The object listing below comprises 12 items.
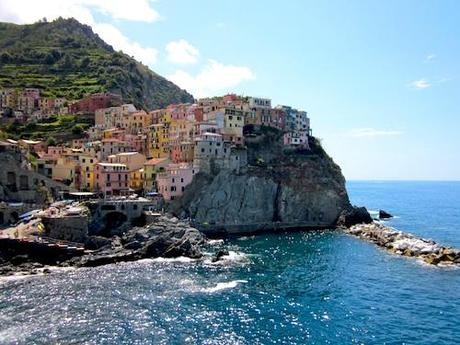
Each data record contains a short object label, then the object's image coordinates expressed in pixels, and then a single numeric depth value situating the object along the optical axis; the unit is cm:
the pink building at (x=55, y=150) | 10412
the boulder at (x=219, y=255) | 6838
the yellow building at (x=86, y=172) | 9502
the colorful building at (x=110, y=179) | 9338
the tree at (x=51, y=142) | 11274
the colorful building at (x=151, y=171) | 9638
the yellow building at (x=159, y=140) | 10794
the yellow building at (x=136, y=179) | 9769
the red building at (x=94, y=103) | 13825
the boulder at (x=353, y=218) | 10362
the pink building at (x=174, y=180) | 9238
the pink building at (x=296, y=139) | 11694
